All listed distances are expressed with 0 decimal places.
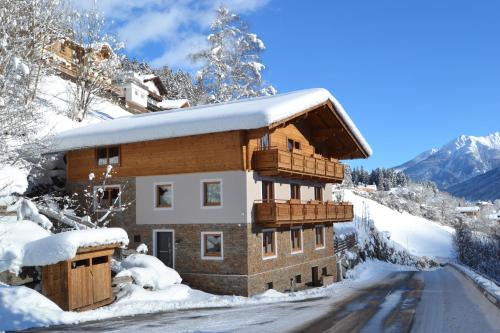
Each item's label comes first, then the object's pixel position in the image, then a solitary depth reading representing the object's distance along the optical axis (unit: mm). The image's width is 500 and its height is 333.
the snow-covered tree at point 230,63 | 42594
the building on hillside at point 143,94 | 57156
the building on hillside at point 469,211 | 179862
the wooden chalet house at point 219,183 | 23672
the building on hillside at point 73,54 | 41462
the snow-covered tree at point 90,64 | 40719
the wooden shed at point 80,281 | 16578
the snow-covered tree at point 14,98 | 14344
